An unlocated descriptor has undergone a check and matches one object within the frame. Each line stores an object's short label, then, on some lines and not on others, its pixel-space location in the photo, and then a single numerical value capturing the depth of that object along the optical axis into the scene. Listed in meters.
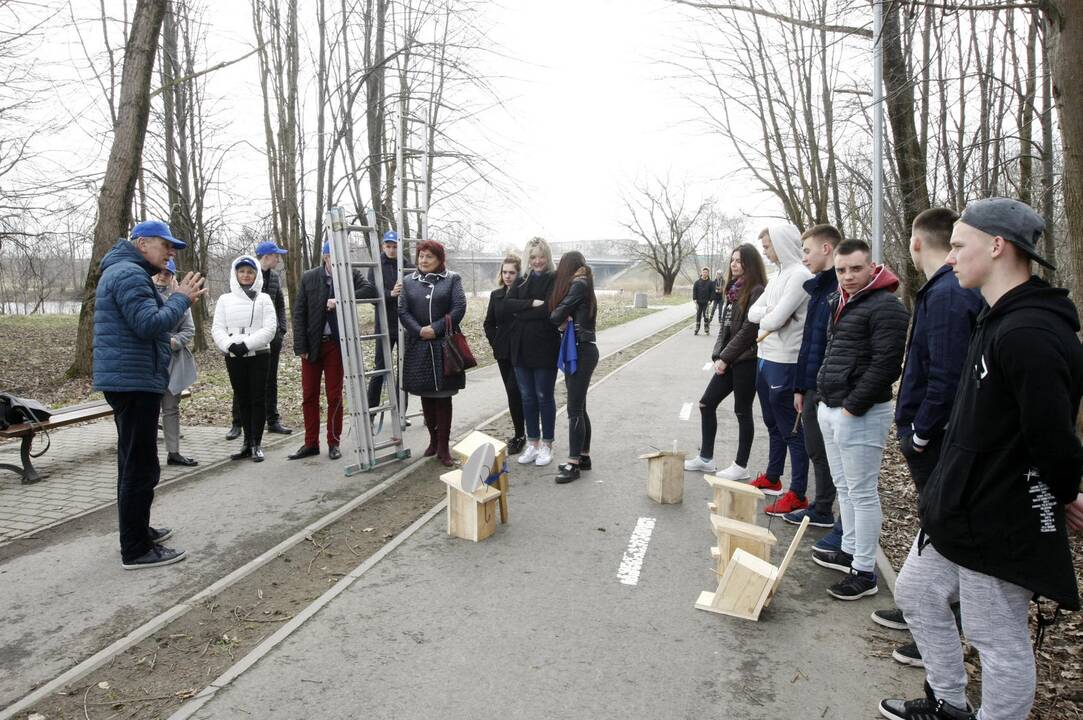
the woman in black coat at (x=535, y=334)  6.75
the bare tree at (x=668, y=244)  66.75
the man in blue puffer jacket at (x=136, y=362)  4.54
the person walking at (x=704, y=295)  24.25
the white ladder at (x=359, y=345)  6.51
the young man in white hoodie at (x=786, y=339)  5.61
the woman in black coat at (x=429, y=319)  6.85
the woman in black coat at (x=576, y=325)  6.47
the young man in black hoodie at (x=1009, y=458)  2.33
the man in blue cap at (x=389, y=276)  8.44
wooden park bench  6.55
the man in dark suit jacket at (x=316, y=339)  7.33
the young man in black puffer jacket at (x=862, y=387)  4.11
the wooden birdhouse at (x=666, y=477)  5.90
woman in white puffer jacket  7.24
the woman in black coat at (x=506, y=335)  7.04
